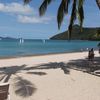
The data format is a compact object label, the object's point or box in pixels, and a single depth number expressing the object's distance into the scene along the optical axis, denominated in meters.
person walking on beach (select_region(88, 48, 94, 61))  6.58
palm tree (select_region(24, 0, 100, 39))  5.72
